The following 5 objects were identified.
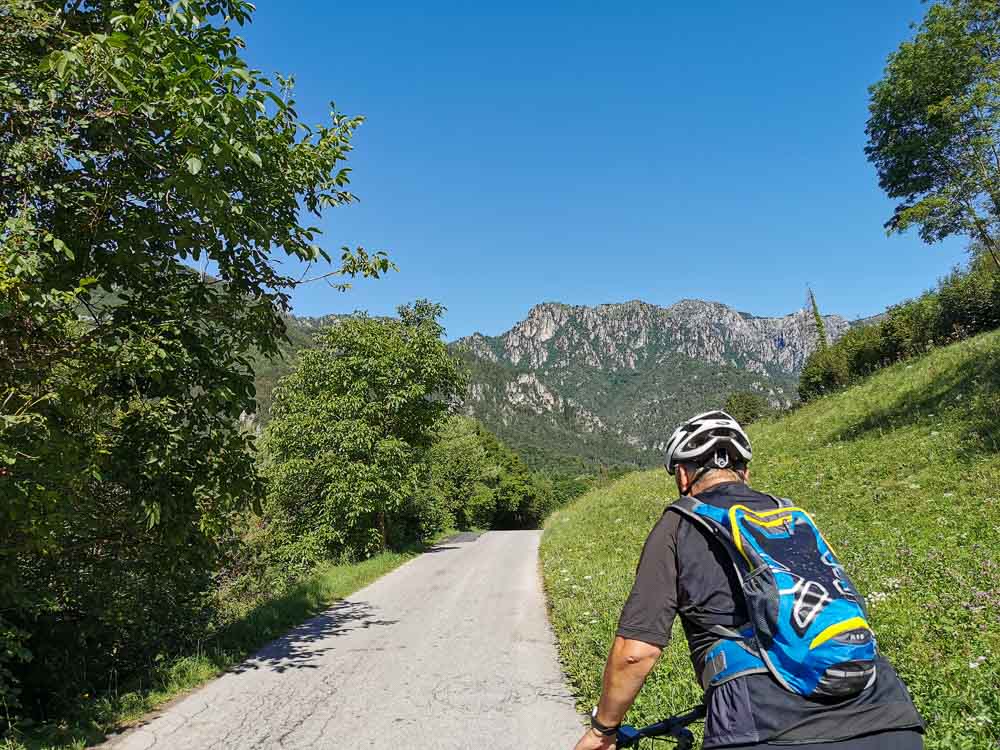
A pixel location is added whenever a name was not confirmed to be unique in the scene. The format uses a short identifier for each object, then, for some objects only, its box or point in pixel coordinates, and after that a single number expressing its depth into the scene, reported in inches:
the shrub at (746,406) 3748.5
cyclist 70.2
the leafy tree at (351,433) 709.3
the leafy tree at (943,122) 484.7
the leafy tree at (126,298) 176.1
